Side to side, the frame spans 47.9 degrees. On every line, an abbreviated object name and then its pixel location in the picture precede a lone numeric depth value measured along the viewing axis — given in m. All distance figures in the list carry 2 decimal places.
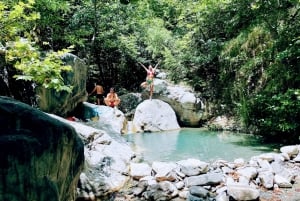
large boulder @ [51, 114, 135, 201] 5.77
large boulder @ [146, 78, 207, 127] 13.22
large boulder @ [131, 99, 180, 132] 12.43
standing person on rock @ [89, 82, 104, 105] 14.45
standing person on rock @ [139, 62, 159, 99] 13.73
